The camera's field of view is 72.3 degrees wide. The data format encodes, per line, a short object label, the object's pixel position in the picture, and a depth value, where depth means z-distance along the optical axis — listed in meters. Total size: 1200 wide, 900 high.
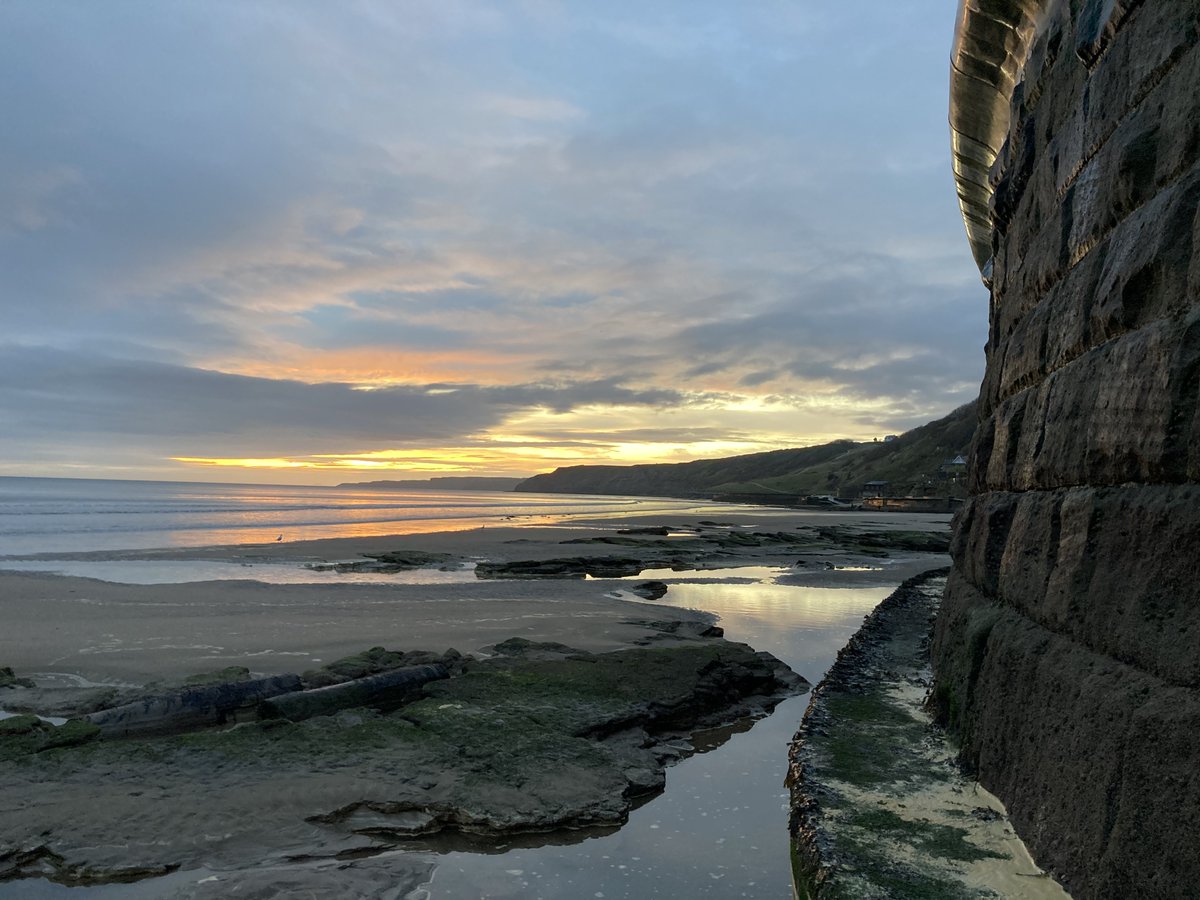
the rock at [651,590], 18.24
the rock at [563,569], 22.50
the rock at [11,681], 9.24
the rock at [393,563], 23.91
